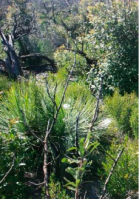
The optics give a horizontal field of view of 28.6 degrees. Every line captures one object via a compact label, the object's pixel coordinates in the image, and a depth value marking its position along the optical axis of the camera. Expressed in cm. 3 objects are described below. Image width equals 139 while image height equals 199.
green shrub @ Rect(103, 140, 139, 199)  282
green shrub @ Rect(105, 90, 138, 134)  466
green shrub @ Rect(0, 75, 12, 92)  691
